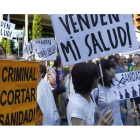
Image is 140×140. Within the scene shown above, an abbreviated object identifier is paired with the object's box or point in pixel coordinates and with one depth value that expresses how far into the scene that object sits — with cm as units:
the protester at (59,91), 591
